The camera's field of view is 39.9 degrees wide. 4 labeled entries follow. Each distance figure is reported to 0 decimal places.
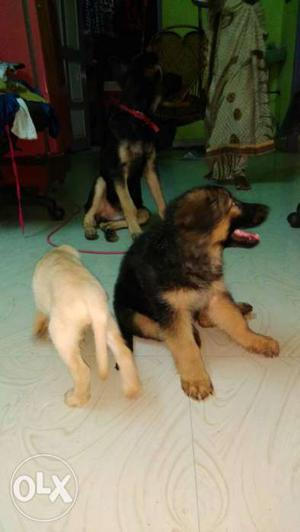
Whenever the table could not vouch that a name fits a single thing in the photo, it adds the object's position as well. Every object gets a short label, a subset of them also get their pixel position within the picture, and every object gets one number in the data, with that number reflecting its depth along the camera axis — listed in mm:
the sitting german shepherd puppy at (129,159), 2324
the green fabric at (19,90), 2338
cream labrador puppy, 1049
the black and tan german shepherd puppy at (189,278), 1150
